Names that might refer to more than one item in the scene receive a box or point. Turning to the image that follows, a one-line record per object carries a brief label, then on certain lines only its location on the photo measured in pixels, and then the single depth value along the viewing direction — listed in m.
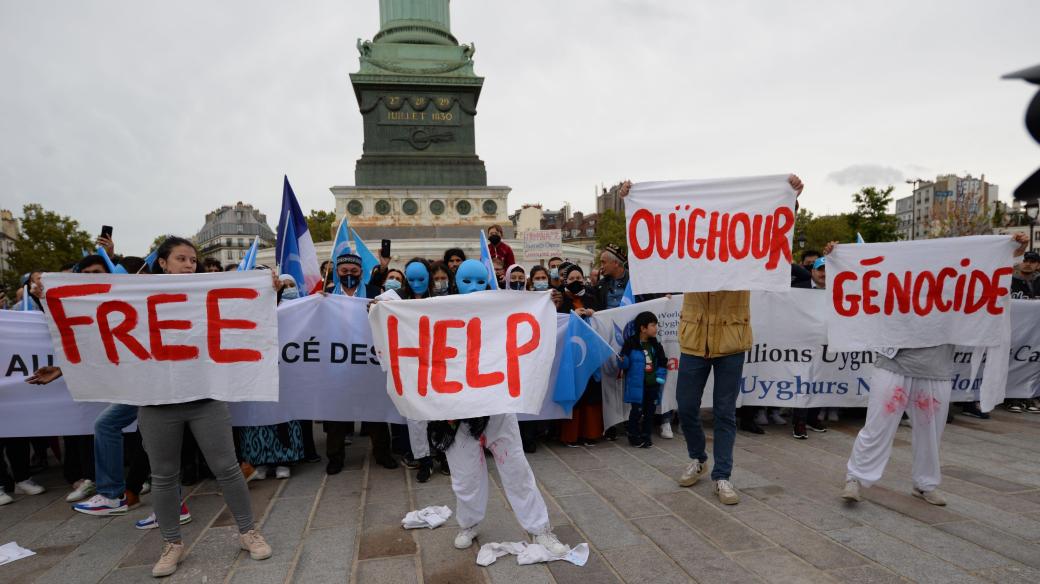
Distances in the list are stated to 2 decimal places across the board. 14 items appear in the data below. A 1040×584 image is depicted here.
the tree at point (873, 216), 31.20
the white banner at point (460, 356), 3.42
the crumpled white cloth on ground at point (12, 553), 3.62
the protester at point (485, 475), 3.43
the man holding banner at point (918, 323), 4.06
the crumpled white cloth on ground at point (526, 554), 3.32
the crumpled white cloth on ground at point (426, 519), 3.88
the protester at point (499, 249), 8.76
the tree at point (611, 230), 58.76
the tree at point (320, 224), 56.94
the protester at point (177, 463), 3.38
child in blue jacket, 5.82
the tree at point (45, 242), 41.65
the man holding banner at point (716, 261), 4.31
